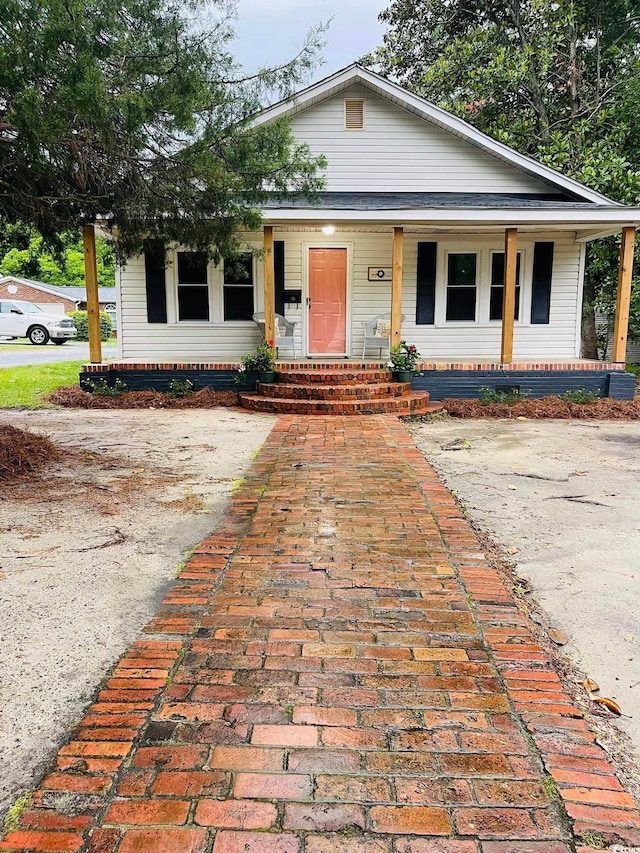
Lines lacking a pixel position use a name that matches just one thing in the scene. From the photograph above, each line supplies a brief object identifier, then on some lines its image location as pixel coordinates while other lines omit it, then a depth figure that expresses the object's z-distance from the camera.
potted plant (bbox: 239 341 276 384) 9.27
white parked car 24.08
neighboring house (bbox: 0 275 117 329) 38.75
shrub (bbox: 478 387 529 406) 9.41
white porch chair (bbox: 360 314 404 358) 10.55
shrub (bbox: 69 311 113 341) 28.90
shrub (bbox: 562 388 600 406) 9.40
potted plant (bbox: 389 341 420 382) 9.23
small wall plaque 11.06
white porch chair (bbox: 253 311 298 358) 10.44
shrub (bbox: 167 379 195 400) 9.59
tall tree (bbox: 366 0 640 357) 12.72
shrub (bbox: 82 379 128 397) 9.55
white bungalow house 10.73
